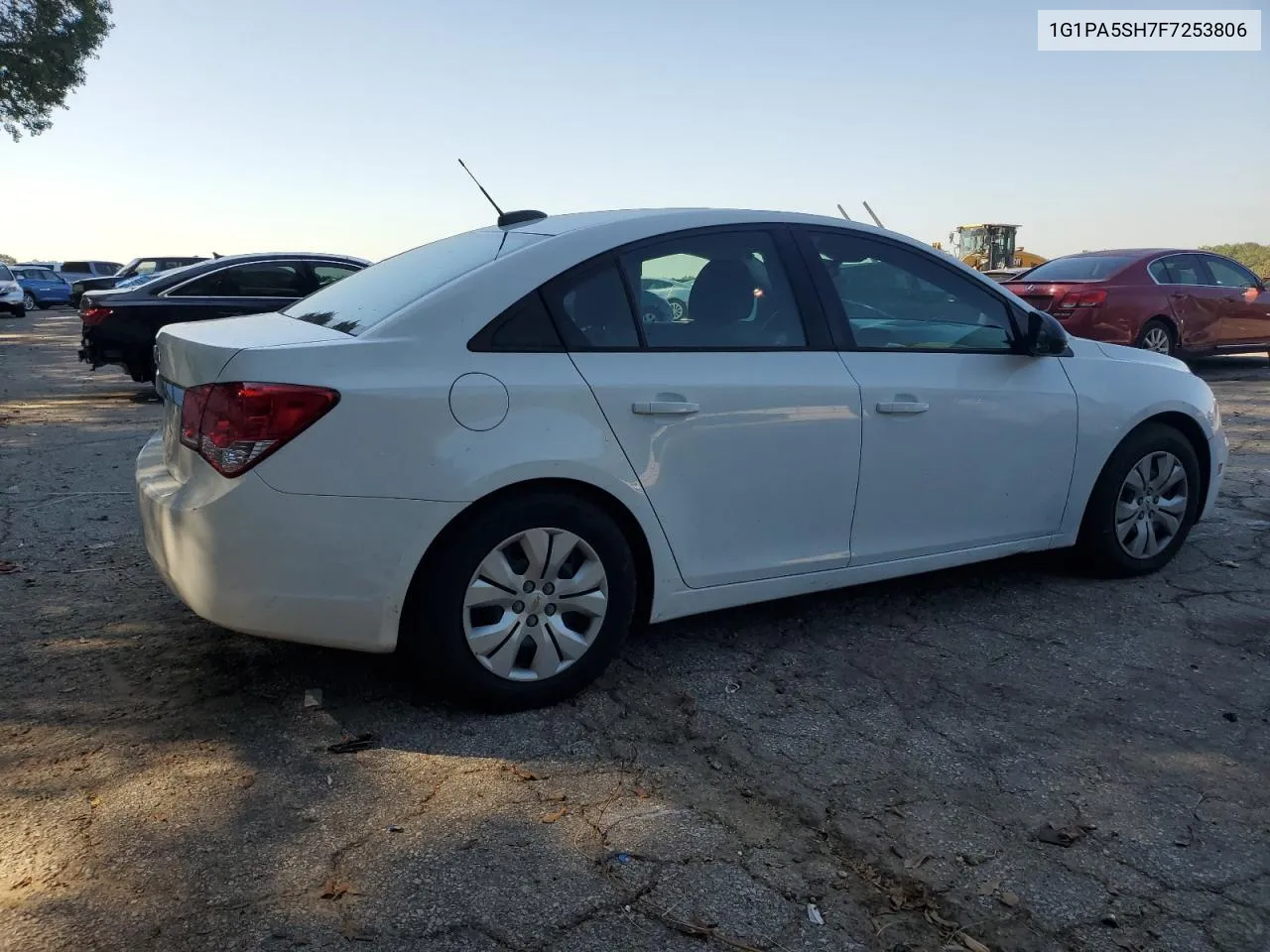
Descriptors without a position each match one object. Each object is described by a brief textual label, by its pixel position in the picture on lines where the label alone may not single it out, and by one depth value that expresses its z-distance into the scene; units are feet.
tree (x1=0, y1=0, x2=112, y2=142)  77.82
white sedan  9.85
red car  37.91
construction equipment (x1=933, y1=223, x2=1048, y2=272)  100.27
